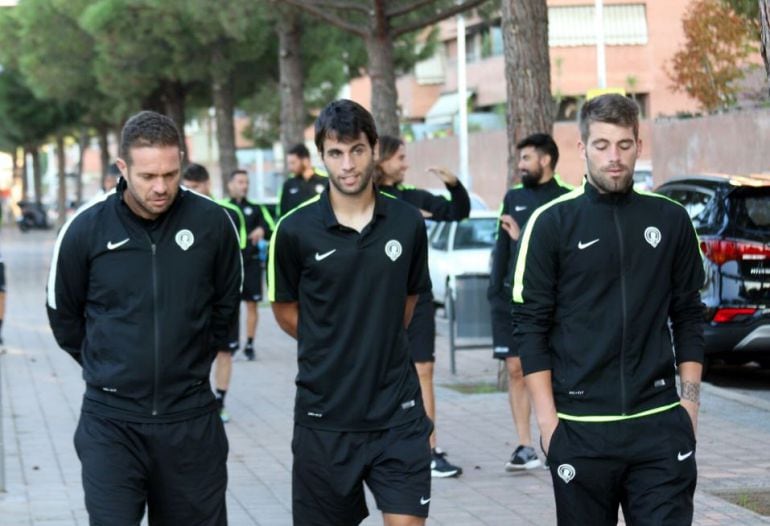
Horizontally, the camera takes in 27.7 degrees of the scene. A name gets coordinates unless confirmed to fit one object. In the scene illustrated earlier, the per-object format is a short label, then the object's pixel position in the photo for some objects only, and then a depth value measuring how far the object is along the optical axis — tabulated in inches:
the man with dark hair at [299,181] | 620.7
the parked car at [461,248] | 869.8
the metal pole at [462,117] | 1320.1
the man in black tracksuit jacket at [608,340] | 203.3
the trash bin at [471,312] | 589.3
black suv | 516.7
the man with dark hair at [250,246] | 632.4
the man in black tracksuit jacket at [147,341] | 217.2
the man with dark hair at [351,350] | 217.3
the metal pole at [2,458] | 370.7
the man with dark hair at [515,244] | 379.2
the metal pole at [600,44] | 1392.7
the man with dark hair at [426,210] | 366.3
